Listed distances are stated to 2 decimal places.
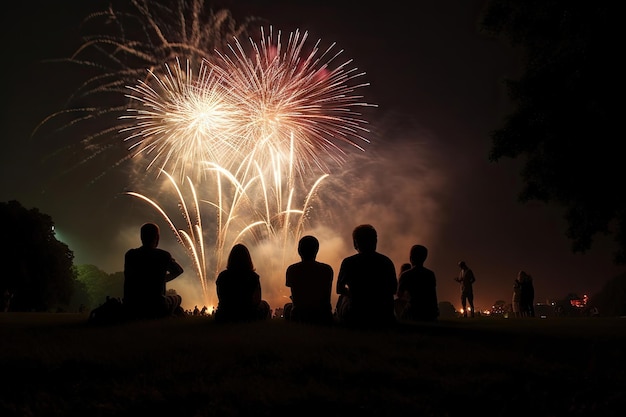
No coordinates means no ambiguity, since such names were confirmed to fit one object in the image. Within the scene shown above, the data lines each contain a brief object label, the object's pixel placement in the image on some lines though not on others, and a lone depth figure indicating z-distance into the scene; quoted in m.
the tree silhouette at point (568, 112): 16.69
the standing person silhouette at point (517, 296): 21.47
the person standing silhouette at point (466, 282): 21.55
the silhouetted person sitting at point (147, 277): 11.91
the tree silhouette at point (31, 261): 42.53
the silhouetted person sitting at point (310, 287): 11.34
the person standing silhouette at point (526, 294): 21.20
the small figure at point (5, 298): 37.70
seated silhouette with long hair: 11.55
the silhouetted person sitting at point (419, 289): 13.12
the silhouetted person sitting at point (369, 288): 10.52
